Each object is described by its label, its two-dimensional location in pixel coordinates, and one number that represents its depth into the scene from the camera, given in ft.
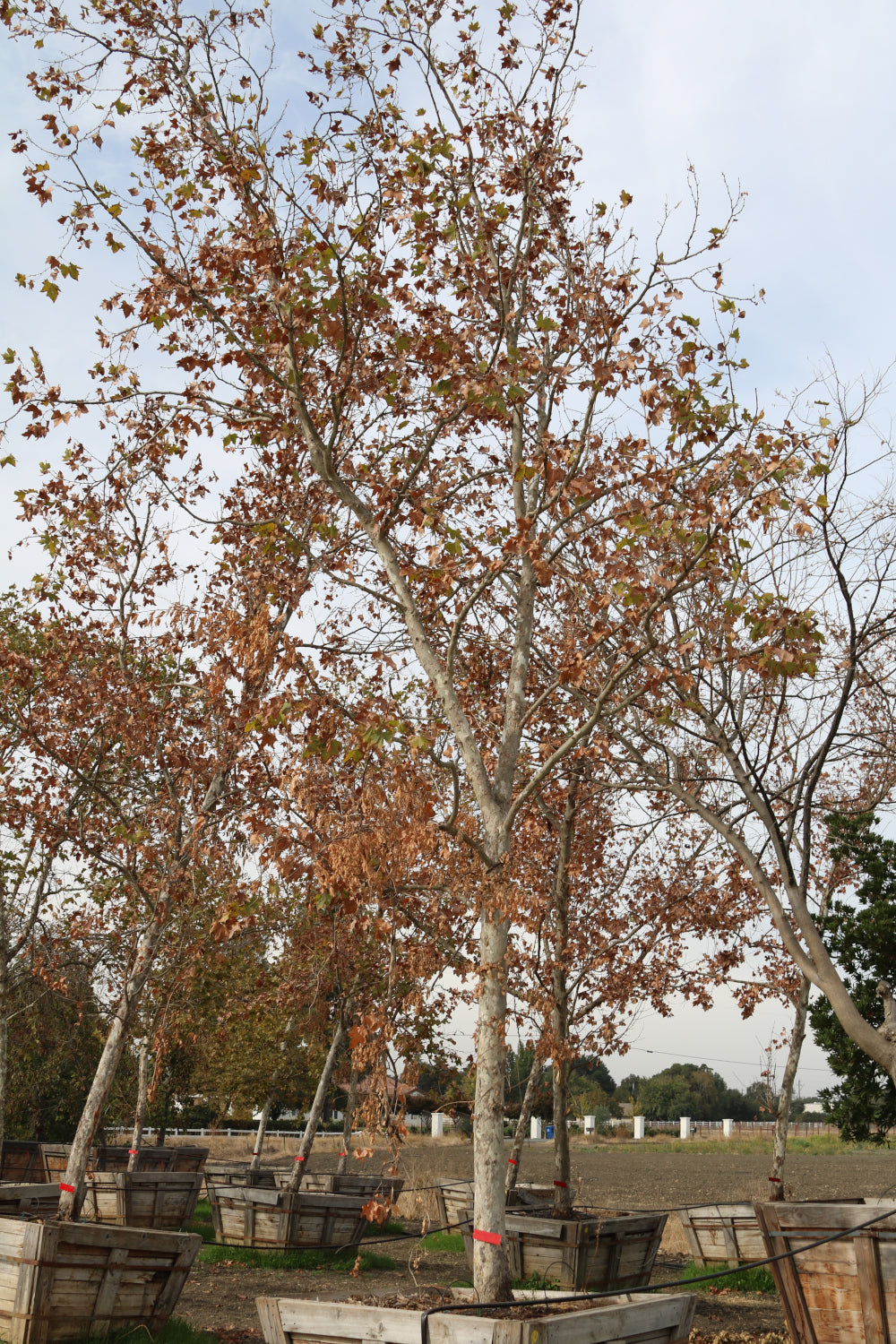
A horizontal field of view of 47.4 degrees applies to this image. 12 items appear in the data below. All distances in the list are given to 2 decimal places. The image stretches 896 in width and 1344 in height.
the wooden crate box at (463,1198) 48.21
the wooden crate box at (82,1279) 25.77
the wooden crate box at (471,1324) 16.72
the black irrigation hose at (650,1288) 17.77
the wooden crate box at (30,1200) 34.76
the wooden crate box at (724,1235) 45.65
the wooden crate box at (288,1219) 49.47
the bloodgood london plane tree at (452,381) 25.54
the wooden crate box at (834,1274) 23.49
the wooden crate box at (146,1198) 51.47
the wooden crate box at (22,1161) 68.08
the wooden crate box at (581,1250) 37.01
